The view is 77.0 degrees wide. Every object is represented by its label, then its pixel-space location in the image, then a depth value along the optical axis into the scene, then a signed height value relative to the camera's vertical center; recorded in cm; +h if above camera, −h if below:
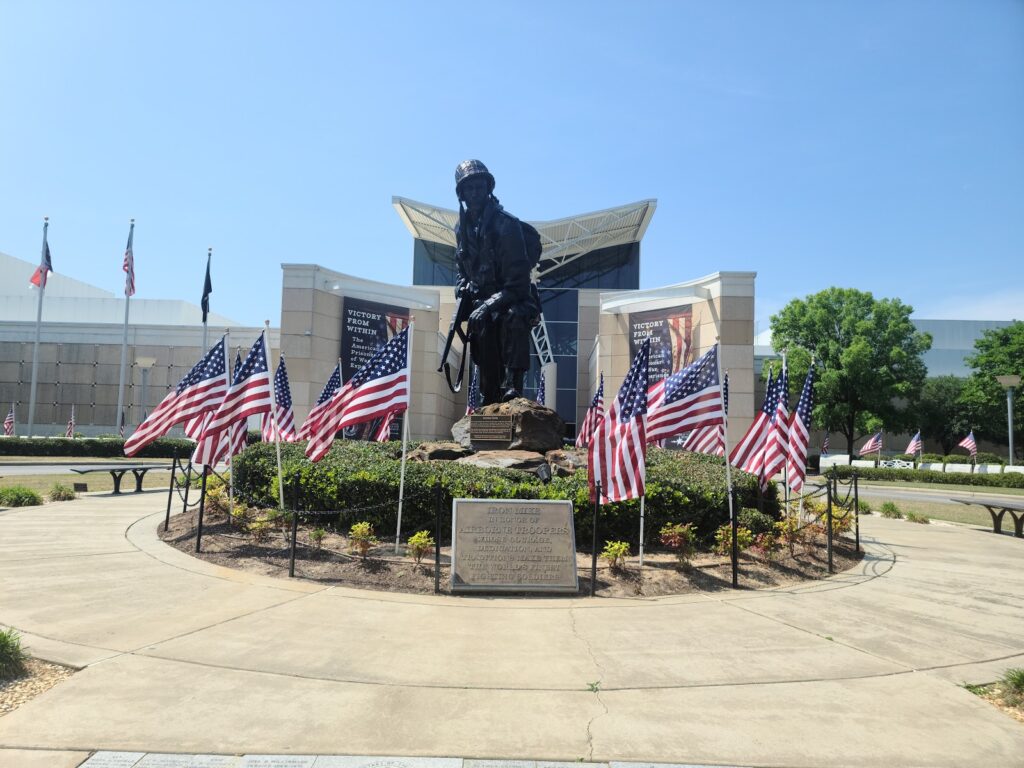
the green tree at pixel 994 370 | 5128 +584
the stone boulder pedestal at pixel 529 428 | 1431 +3
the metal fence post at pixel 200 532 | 981 -173
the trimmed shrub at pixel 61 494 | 1600 -198
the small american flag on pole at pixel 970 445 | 3590 -16
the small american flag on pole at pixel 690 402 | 975 +48
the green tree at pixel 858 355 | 4762 +628
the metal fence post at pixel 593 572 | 792 -176
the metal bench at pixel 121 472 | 1808 -161
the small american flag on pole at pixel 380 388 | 966 +54
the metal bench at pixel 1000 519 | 1437 -179
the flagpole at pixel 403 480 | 935 -82
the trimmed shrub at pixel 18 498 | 1487 -196
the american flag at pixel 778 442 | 1036 -9
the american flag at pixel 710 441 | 1020 -11
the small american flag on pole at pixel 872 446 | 3325 -36
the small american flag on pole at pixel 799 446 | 1049 -15
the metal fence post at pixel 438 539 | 768 -135
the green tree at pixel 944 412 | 6159 +278
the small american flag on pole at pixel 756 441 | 1086 -10
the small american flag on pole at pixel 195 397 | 1060 +35
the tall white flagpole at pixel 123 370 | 4247 +282
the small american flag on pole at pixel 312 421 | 1041 +2
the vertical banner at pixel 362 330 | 3025 +447
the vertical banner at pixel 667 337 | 2925 +444
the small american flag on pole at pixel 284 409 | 1538 +29
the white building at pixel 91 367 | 4841 +365
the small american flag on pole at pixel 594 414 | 1721 +44
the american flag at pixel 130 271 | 3969 +903
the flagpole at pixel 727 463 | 950 -41
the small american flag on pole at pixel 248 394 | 1010 +42
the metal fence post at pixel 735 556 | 848 -160
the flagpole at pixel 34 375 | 4120 +260
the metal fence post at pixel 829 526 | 966 -133
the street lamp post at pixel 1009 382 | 3606 +346
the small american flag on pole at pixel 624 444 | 891 -18
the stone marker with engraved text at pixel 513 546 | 792 -150
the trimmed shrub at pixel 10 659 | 480 -186
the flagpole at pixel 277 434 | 1013 -21
